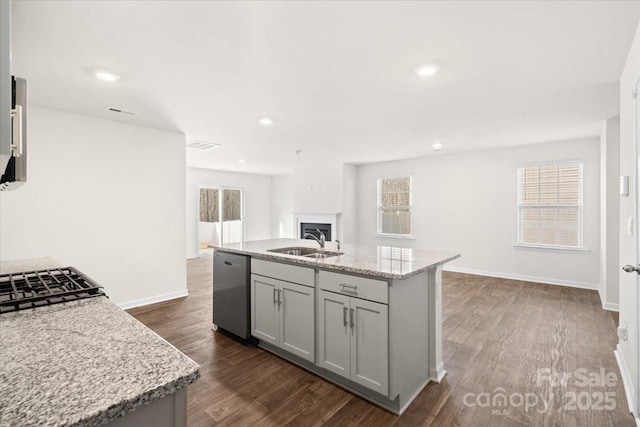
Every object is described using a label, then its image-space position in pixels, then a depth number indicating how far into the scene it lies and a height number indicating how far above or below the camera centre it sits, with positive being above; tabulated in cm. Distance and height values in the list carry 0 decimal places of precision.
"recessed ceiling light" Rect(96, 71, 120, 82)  247 +113
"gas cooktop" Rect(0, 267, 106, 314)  117 -34
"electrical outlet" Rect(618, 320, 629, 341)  227 -93
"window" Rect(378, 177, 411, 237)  692 +12
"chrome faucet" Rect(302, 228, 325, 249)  297 -28
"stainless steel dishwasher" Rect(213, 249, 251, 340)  286 -80
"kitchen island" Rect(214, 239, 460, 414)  193 -76
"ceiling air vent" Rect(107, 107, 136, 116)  335 +113
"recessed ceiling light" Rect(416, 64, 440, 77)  238 +114
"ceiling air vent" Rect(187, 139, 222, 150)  498 +115
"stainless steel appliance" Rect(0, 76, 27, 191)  85 +23
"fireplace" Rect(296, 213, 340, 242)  761 -32
